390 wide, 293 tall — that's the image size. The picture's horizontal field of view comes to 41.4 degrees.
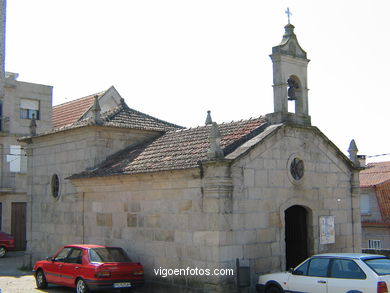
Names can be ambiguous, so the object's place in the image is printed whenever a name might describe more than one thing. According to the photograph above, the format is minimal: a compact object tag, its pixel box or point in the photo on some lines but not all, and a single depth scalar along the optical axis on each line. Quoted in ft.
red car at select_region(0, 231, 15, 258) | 80.07
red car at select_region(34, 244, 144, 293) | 41.68
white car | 32.55
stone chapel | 41.78
